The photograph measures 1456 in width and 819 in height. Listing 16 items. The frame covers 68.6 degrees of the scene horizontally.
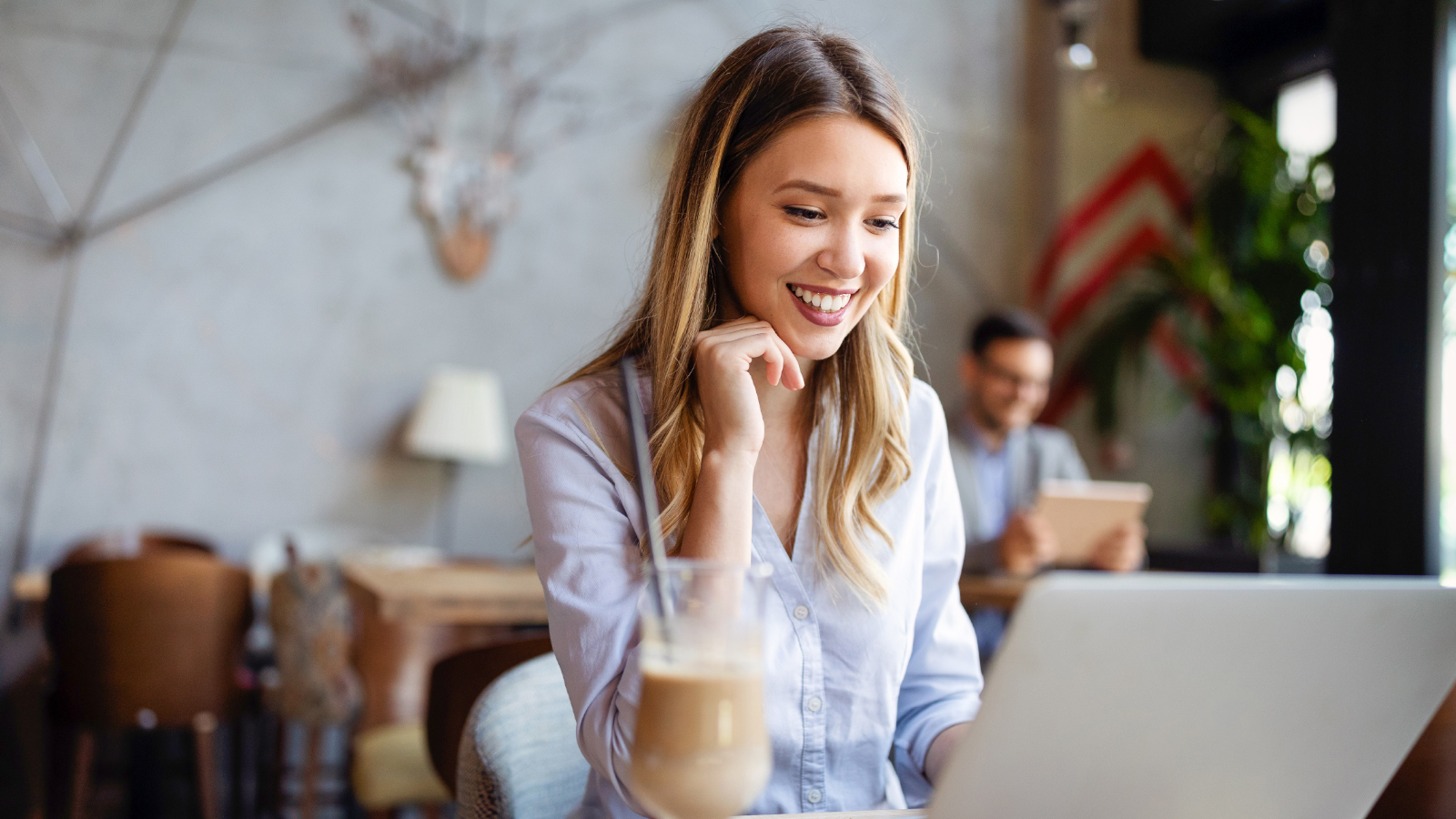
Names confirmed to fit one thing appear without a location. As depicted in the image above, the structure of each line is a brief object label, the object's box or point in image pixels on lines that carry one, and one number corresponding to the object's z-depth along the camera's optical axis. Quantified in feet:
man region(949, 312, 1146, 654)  9.75
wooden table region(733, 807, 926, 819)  3.04
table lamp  13.71
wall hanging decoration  14.90
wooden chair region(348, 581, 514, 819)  9.20
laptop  2.29
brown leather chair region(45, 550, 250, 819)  9.29
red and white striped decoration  17.24
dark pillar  8.99
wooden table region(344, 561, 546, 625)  8.72
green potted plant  14.34
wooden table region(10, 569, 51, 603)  10.75
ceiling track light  13.73
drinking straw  2.35
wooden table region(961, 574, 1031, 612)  8.91
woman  3.49
